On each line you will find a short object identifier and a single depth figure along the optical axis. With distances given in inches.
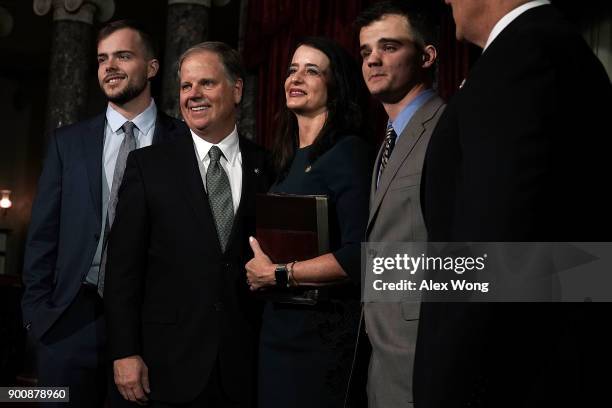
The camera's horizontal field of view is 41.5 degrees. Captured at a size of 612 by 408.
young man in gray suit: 76.8
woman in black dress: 90.0
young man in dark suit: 109.3
